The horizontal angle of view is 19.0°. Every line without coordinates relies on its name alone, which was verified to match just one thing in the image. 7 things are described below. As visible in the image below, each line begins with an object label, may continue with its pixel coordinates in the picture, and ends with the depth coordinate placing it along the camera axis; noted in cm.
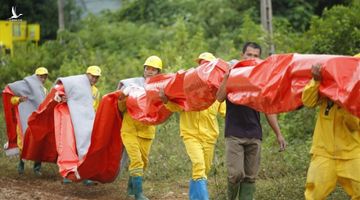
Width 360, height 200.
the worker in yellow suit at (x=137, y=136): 1402
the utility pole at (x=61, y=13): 3961
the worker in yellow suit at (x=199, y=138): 1202
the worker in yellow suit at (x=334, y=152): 914
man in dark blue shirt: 1128
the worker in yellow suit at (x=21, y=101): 1872
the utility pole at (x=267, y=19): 2454
